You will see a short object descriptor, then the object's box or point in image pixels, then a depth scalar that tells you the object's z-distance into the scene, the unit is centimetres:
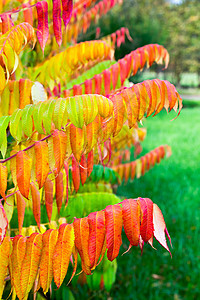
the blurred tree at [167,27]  1257
